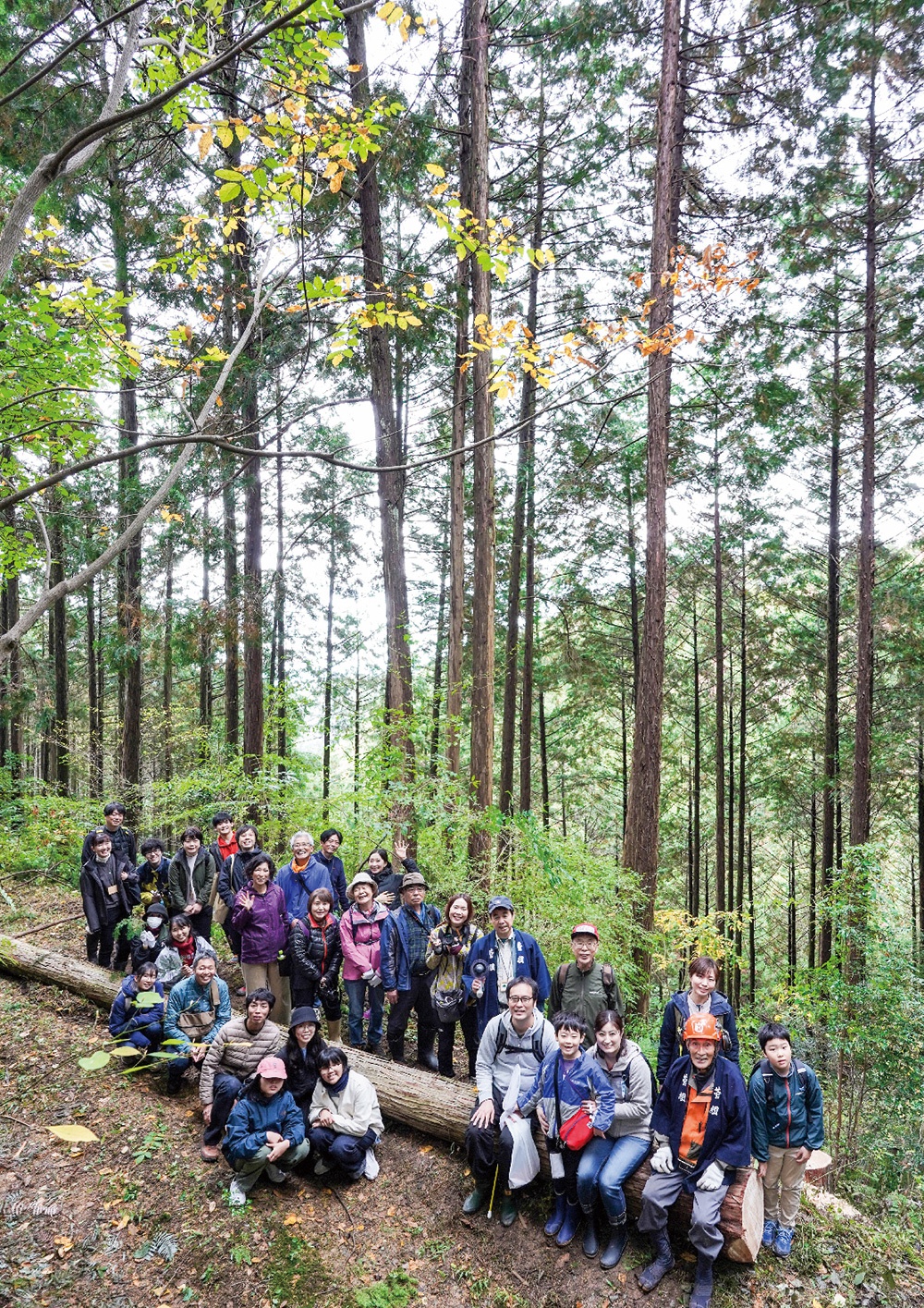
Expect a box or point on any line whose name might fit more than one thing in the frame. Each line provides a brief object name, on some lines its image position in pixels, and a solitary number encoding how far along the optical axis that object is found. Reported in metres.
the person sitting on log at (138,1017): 5.63
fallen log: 4.03
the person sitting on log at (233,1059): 5.02
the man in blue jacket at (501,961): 5.48
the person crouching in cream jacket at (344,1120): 4.90
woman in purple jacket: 6.18
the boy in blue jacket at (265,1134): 4.59
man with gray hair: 6.51
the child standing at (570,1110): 4.43
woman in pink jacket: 6.15
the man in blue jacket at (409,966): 6.00
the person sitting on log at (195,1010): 5.66
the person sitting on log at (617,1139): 4.30
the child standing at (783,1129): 4.23
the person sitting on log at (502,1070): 4.70
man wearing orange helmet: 4.08
